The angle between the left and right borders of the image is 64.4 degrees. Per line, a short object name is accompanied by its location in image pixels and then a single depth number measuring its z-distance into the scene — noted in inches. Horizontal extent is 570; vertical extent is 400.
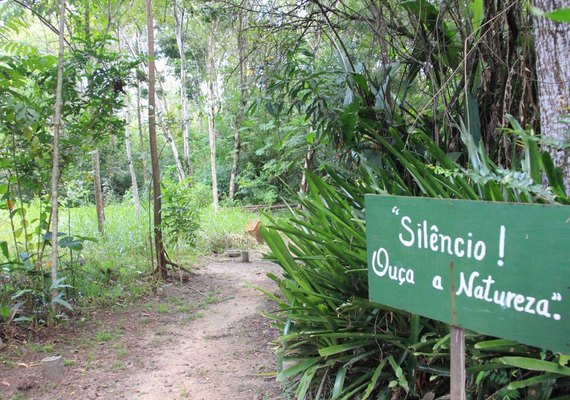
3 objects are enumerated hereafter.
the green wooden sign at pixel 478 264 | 44.0
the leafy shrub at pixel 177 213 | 213.2
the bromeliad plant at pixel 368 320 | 71.1
